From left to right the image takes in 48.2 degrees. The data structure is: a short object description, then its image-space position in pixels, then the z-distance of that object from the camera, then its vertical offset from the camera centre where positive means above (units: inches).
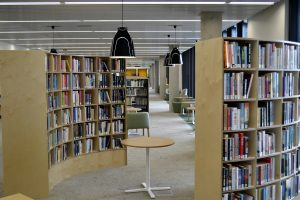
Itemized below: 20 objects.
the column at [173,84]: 718.5 +1.4
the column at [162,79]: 996.6 +15.9
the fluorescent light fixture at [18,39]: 555.5 +76.8
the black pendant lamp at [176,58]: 442.0 +35.3
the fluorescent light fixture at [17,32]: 460.5 +73.5
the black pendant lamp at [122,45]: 222.8 +26.6
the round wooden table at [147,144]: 216.5 -38.8
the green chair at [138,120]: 373.1 -39.8
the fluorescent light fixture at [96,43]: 617.1 +79.3
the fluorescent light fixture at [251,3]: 287.7 +69.8
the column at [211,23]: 328.8 +60.4
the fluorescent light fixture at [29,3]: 279.4 +69.4
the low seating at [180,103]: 611.8 -34.4
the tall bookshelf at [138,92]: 565.6 -12.4
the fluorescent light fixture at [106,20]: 369.7 +71.6
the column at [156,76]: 1352.1 +36.0
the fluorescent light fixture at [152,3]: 281.1 +69.5
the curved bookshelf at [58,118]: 205.6 -23.4
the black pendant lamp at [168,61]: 462.0 +34.6
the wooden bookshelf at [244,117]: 164.6 -16.9
